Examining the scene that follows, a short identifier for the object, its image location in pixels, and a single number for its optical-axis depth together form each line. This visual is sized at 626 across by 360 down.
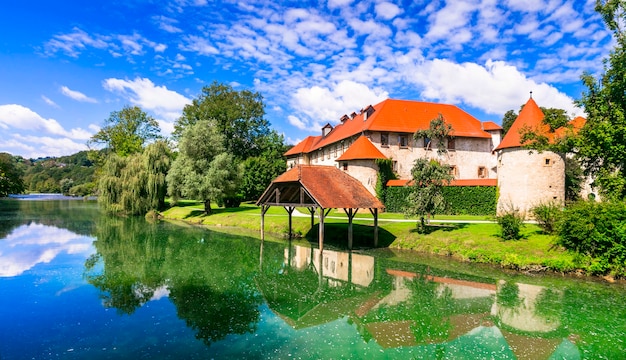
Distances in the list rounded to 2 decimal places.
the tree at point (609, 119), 17.31
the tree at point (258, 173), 47.97
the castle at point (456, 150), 25.61
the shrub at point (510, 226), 18.52
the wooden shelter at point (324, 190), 20.42
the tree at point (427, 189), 21.59
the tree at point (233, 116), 51.06
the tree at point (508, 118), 55.53
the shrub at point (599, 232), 15.00
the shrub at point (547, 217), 18.17
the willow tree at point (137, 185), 40.28
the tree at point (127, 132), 55.12
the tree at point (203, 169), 35.91
